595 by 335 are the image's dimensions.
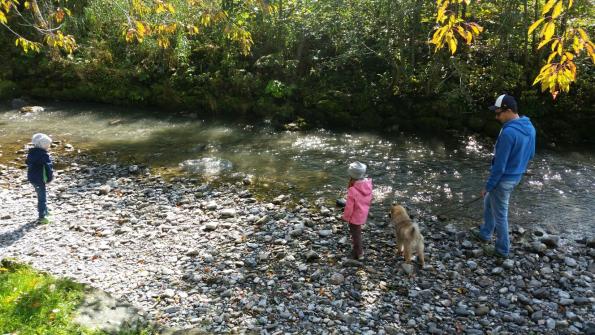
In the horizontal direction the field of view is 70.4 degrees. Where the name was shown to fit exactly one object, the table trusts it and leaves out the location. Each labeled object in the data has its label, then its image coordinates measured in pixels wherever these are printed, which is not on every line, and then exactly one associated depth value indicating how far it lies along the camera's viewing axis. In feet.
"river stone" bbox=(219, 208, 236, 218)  30.09
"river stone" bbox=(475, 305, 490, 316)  19.44
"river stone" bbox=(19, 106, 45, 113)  57.98
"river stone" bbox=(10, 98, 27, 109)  59.78
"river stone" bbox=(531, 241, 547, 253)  24.31
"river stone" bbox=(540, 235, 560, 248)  25.07
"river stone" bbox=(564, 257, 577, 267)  23.27
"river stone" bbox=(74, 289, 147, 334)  18.04
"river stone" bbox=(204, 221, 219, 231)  28.19
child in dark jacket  29.35
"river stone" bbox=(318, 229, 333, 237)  26.71
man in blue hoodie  21.88
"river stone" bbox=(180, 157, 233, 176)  39.27
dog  22.45
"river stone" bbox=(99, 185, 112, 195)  34.32
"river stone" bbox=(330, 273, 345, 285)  21.80
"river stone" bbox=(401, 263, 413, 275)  22.50
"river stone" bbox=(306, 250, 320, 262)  23.89
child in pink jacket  22.63
